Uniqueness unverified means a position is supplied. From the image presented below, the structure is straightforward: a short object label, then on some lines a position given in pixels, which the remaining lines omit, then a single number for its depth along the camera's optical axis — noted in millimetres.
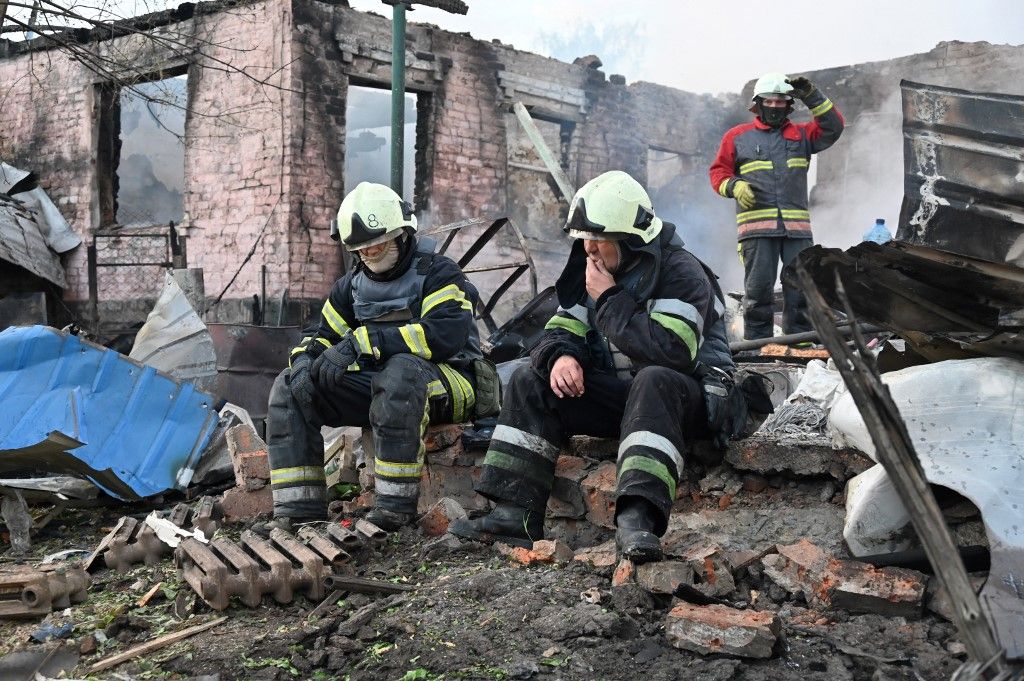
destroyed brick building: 11883
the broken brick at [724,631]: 2736
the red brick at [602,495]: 4172
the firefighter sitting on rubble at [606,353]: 3781
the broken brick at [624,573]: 3225
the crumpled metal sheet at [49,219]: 13312
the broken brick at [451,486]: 4992
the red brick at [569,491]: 4336
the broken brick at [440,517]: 4379
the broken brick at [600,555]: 3508
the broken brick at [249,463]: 5445
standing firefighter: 6734
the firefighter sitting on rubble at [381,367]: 4527
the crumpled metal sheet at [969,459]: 2707
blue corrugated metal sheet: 5820
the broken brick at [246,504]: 5270
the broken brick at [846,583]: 3025
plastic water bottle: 10234
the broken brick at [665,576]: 3094
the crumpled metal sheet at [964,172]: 4156
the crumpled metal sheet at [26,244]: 12641
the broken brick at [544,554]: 3691
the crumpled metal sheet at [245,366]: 8445
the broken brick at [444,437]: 5031
